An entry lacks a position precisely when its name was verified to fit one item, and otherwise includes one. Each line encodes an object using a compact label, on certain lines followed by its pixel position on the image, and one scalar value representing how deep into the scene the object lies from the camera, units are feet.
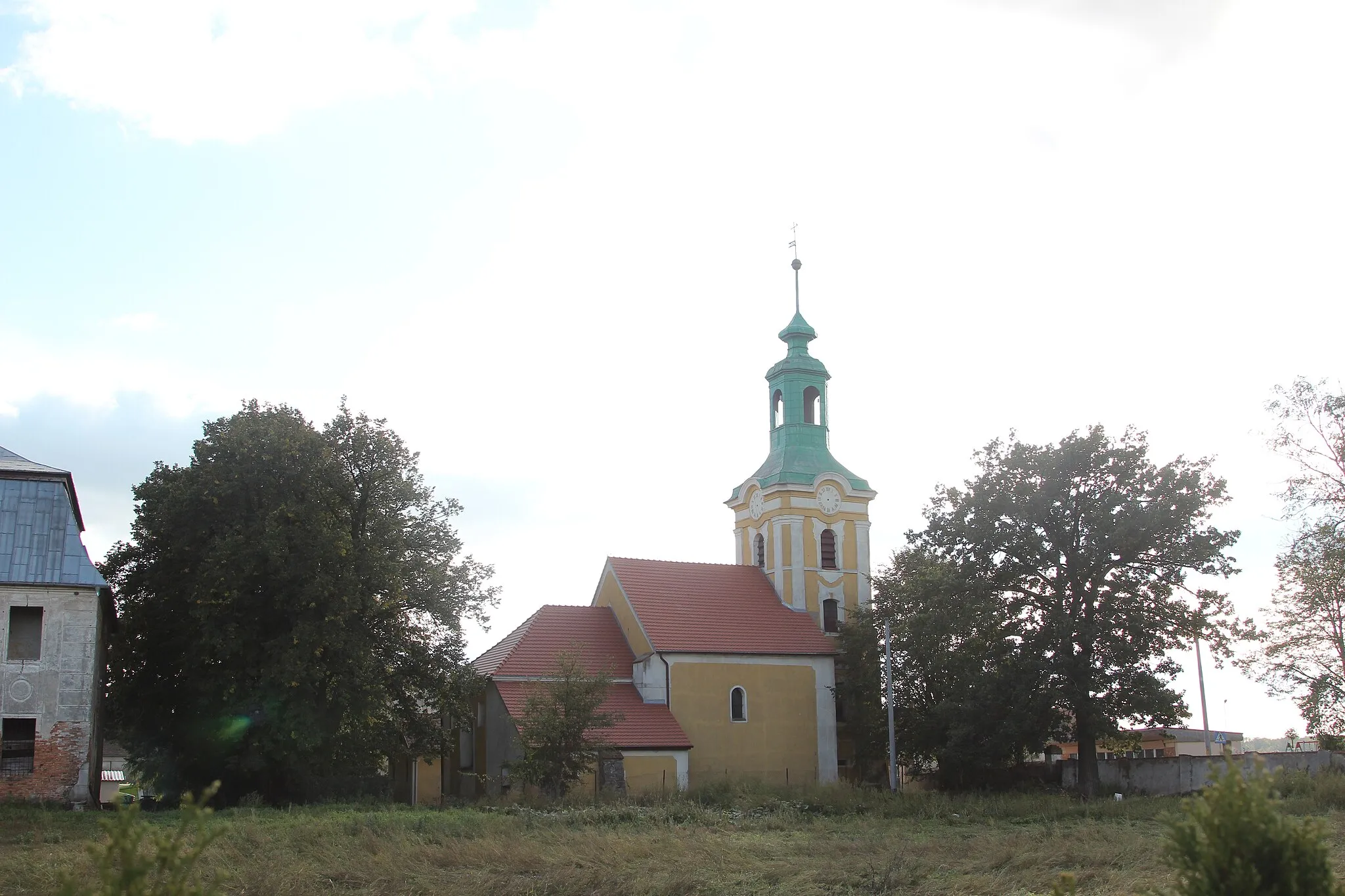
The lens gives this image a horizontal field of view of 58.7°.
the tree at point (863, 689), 134.92
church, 125.59
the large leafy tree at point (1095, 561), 108.27
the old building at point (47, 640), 90.33
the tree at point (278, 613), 97.76
